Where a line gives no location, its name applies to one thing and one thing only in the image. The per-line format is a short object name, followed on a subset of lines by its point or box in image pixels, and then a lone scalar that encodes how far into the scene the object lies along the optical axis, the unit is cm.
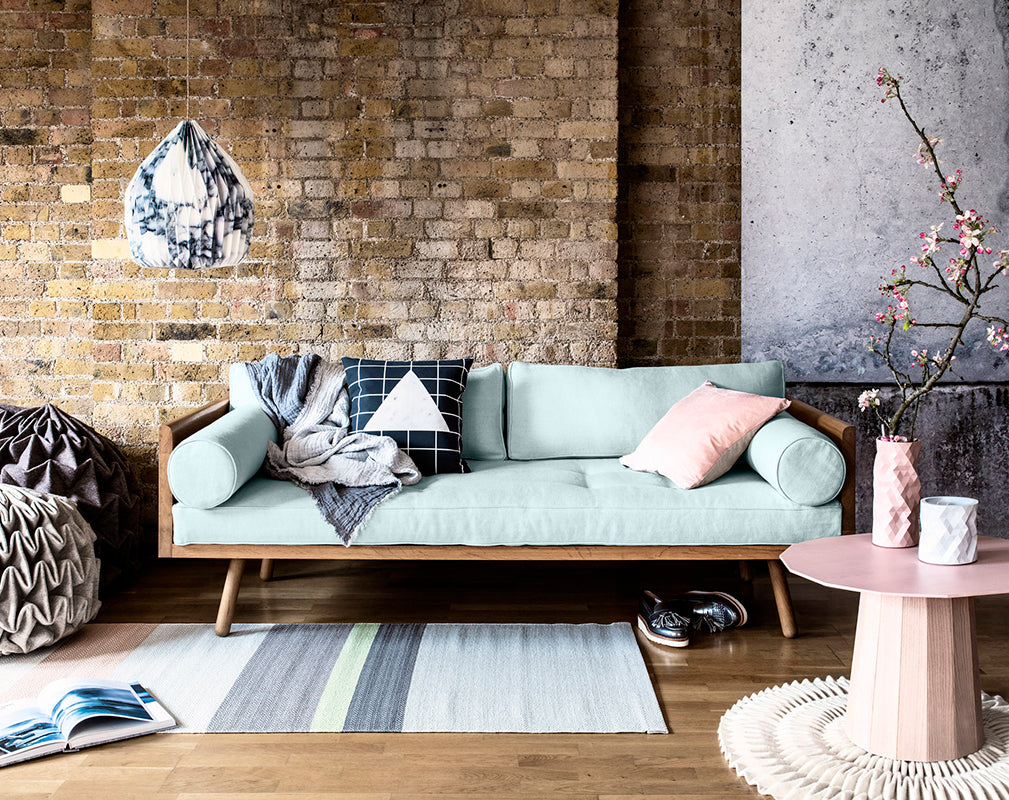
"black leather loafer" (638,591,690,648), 275
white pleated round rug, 193
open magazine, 215
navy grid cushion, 312
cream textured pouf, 263
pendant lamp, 263
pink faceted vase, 224
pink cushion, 286
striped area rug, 232
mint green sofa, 272
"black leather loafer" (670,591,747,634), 286
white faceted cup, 206
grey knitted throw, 278
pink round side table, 200
